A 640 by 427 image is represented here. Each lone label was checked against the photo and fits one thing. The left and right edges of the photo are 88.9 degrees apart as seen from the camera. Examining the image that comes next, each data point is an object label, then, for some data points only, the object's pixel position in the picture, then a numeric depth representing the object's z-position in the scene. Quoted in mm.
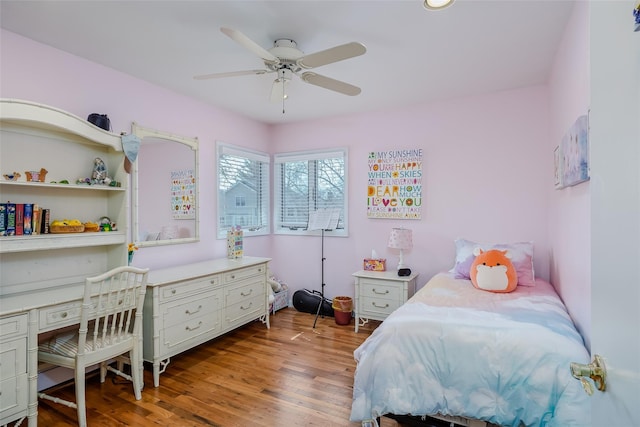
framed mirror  2938
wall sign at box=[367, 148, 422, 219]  3689
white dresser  2518
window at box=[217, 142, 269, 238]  3863
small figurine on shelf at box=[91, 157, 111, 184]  2541
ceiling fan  1792
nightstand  3350
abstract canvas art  1662
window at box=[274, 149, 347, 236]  4176
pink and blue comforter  1463
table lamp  3477
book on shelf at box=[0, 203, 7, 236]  1995
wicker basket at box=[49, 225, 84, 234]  2234
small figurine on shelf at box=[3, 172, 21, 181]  2059
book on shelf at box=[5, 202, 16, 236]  2018
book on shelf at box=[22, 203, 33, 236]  2092
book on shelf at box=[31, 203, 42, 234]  2135
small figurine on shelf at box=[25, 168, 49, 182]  2176
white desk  1774
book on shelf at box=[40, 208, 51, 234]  2201
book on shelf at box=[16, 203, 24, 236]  2062
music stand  3990
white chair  1979
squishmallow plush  2533
